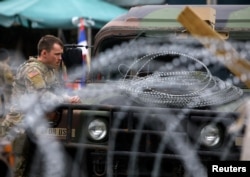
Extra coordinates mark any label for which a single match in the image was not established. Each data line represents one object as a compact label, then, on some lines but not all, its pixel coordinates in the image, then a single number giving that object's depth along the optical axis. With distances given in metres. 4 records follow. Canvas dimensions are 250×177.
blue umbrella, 22.46
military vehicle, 9.30
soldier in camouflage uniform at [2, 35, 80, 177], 10.33
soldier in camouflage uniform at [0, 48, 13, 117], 16.22
